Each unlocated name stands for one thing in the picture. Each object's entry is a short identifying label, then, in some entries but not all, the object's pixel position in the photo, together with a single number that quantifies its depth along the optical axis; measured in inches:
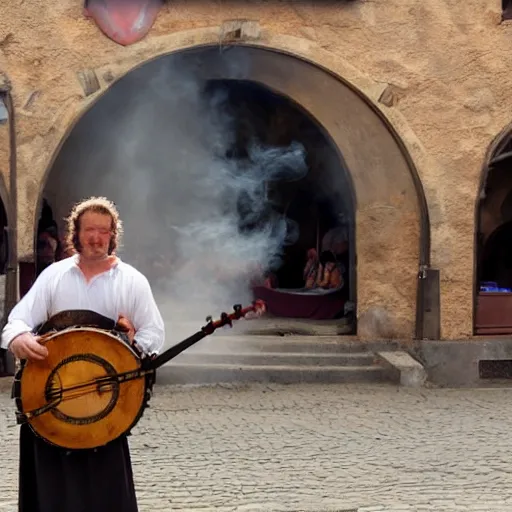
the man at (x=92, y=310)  152.5
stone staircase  363.3
